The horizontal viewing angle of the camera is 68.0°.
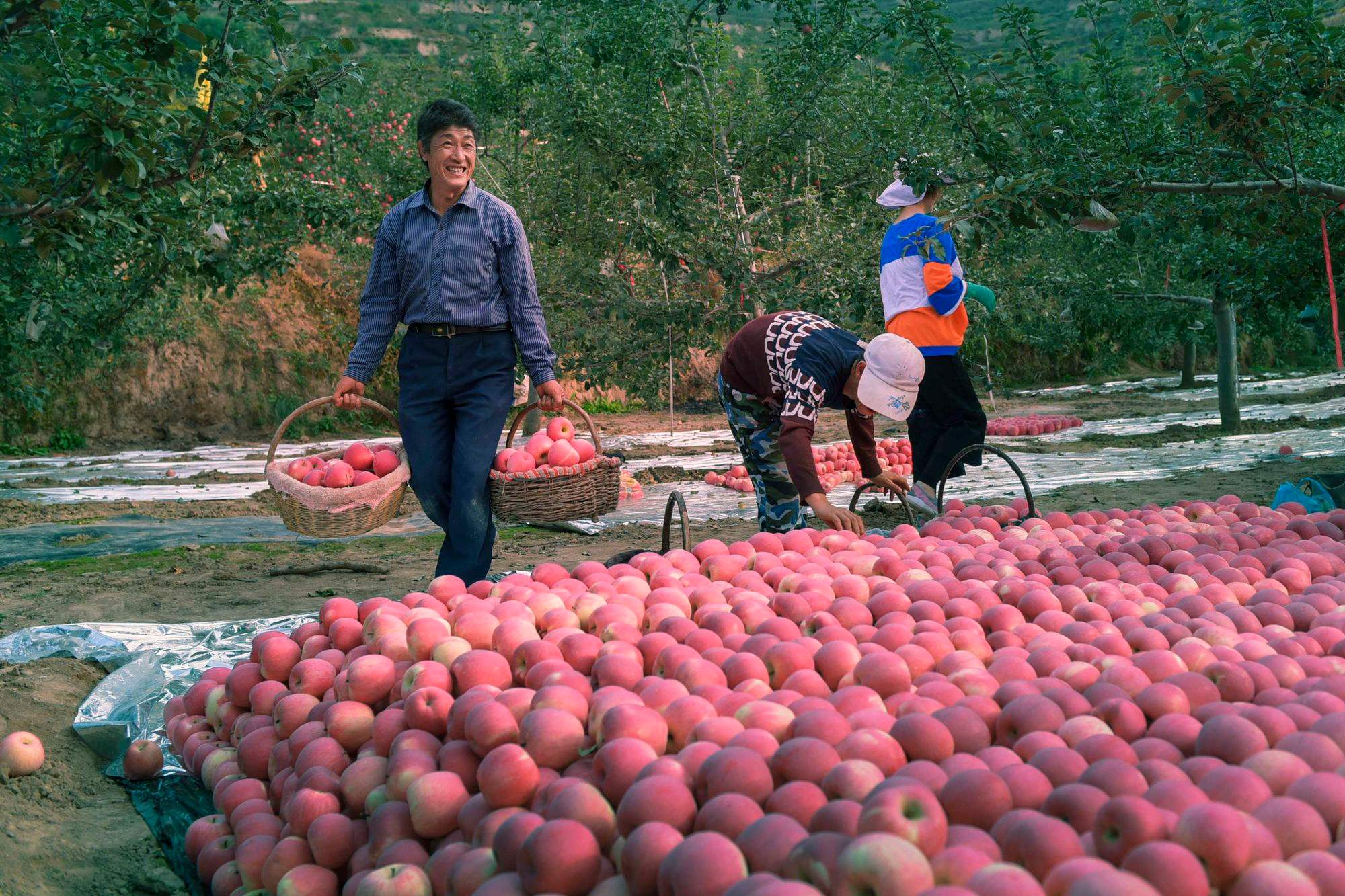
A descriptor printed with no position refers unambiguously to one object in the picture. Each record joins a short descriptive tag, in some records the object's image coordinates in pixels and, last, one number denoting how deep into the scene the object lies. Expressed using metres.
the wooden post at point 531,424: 11.88
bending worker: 3.90
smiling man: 3.80
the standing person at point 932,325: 5.39
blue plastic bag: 4.44
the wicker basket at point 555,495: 3.98
